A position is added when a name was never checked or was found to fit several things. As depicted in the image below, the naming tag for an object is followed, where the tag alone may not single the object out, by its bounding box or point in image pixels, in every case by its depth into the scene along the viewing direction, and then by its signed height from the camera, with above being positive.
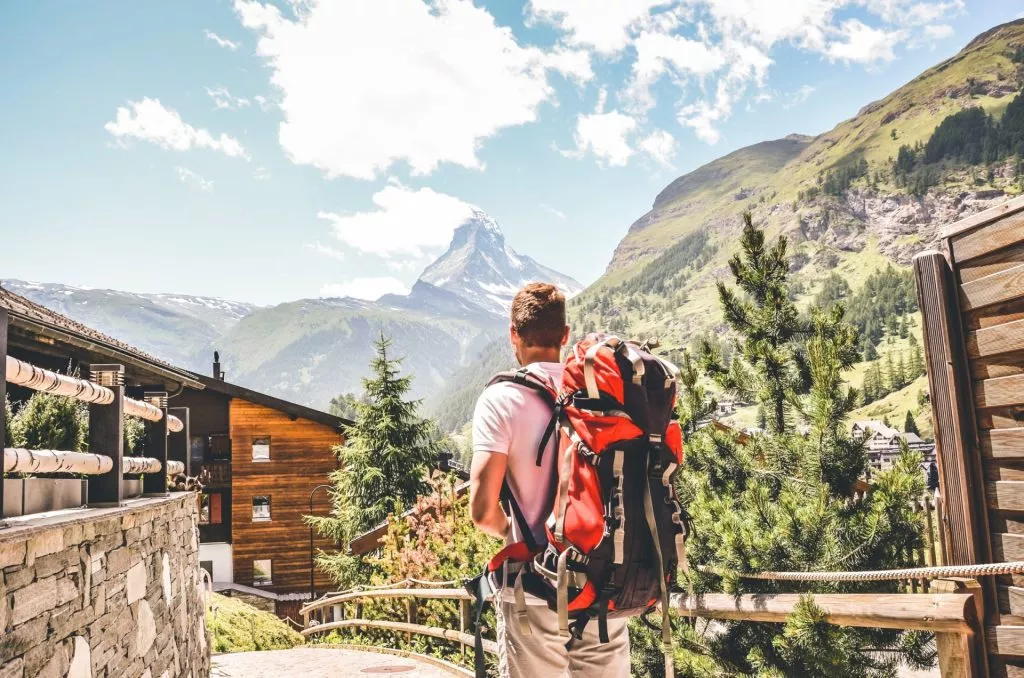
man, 2.79 -0.19
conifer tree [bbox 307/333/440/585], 26.86 -0.52
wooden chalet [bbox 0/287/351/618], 32.03 -1.30
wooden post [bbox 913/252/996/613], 3.09 -0.01
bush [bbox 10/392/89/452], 5.63 +0.27
